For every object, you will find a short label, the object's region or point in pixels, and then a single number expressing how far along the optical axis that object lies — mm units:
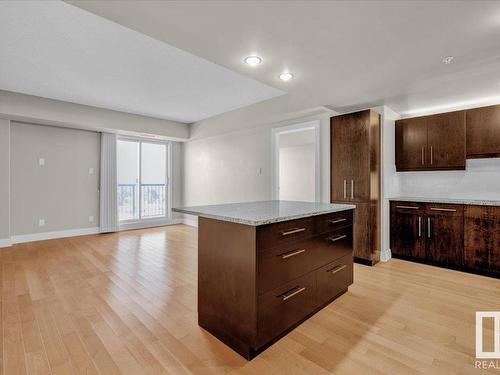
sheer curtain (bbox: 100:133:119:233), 5945
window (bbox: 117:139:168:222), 6551
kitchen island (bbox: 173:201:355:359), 1733
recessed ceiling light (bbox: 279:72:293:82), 2901
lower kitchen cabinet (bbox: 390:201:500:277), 3264
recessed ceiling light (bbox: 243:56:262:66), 2458
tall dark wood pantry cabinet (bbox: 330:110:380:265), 3684
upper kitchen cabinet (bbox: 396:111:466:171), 3703
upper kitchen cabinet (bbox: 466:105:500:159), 3430
